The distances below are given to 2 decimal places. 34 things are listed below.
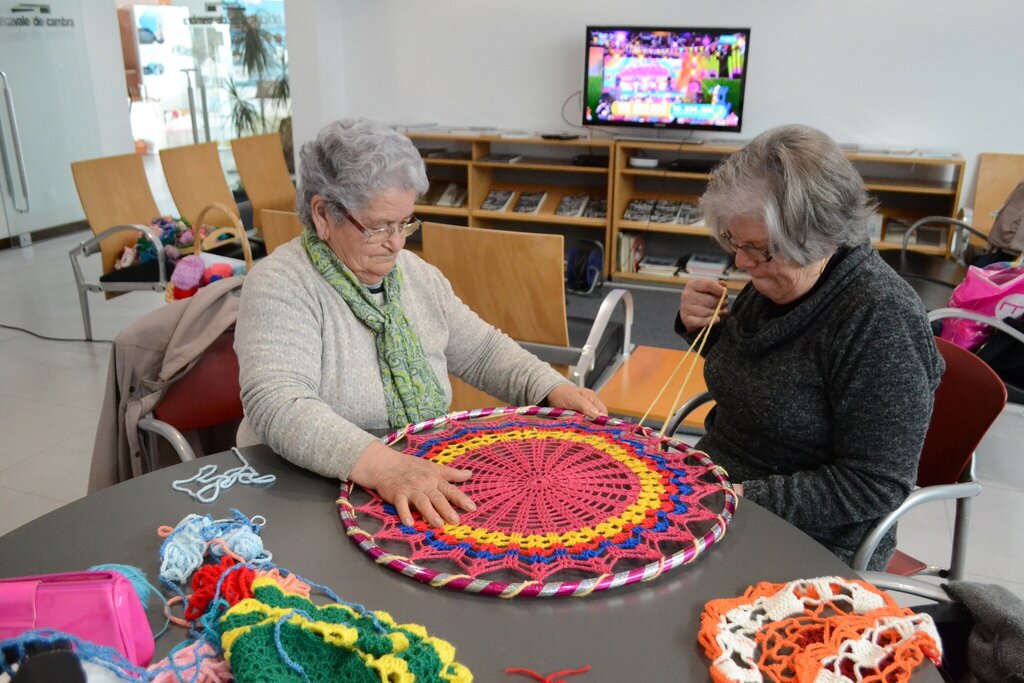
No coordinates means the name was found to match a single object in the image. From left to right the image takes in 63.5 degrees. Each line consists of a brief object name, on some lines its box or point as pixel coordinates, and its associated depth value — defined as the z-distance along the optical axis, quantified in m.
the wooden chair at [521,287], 2.61
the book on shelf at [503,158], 5.52
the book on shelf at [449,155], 5.70
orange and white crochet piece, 0.89
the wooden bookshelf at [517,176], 5.43
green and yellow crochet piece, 0.82
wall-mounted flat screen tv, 4.87
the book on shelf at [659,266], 5.35
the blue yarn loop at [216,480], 1.26
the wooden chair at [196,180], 4.58
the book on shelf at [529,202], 5.53
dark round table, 0.92
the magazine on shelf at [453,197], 5.69
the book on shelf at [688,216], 5.18
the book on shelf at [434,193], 5.75
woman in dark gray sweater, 1.35
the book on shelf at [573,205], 5.43
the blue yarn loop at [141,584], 0.98
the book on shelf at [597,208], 5.41
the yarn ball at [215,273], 3.09
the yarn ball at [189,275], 3.04
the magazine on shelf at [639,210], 5.29
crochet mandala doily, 1.05
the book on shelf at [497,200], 5.59
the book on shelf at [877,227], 4.89
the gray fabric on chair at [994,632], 1.04
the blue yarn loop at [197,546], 1.04
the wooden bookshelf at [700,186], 4.70
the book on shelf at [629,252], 5.34
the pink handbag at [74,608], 0.84
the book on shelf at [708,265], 5.24
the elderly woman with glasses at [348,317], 1.44
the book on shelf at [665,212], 5.24
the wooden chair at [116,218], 3.86
